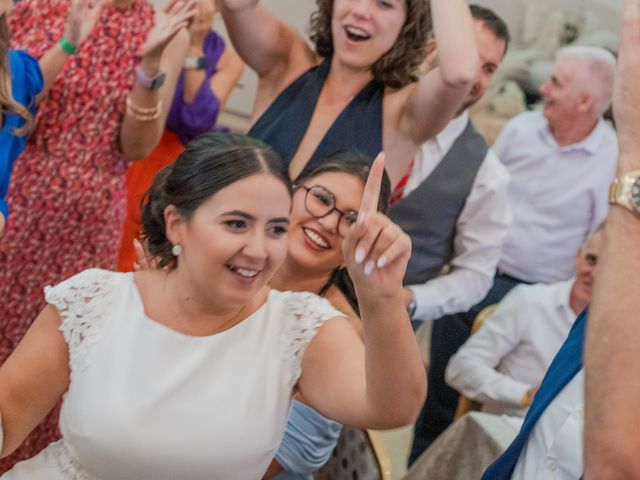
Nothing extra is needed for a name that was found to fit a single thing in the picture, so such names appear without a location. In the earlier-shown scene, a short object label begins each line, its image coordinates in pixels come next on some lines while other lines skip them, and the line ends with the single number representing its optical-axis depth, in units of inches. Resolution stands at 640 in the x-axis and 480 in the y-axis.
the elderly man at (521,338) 111.1
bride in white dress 58.0
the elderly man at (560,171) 150.1
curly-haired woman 86.7
